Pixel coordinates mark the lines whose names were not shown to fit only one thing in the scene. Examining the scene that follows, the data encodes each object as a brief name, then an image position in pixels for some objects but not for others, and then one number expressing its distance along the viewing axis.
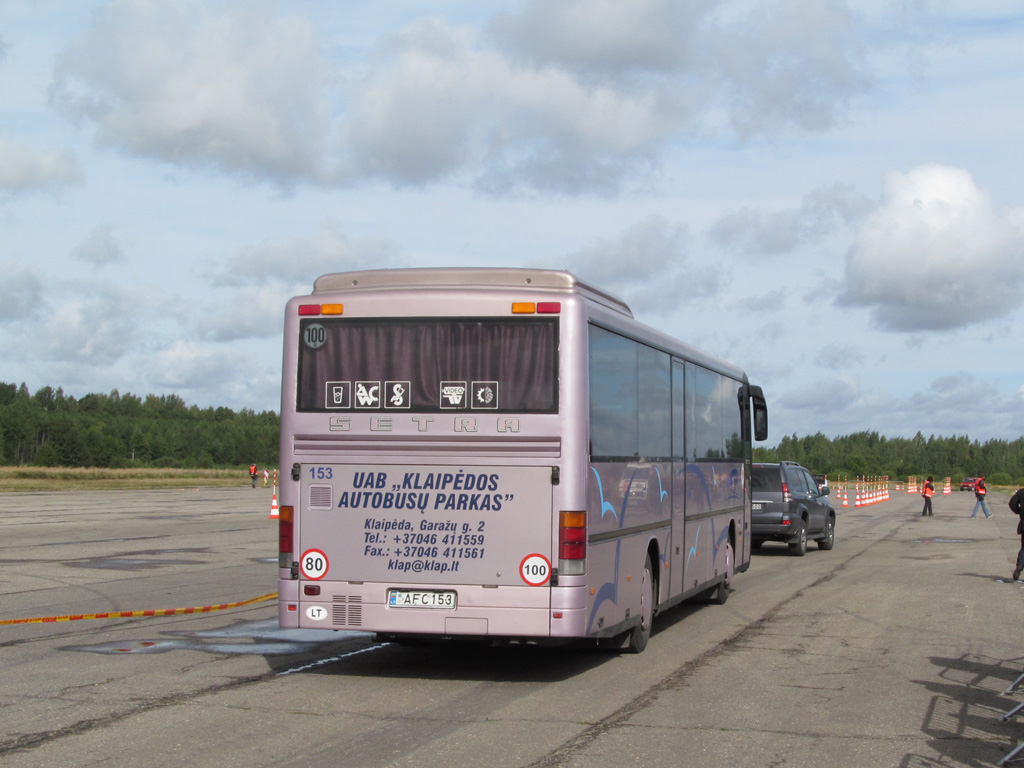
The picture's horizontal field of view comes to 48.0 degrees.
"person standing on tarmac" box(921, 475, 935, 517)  46.06
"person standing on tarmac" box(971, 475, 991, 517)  41.87
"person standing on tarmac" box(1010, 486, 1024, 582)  16.46
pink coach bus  8.88
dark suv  24.12
